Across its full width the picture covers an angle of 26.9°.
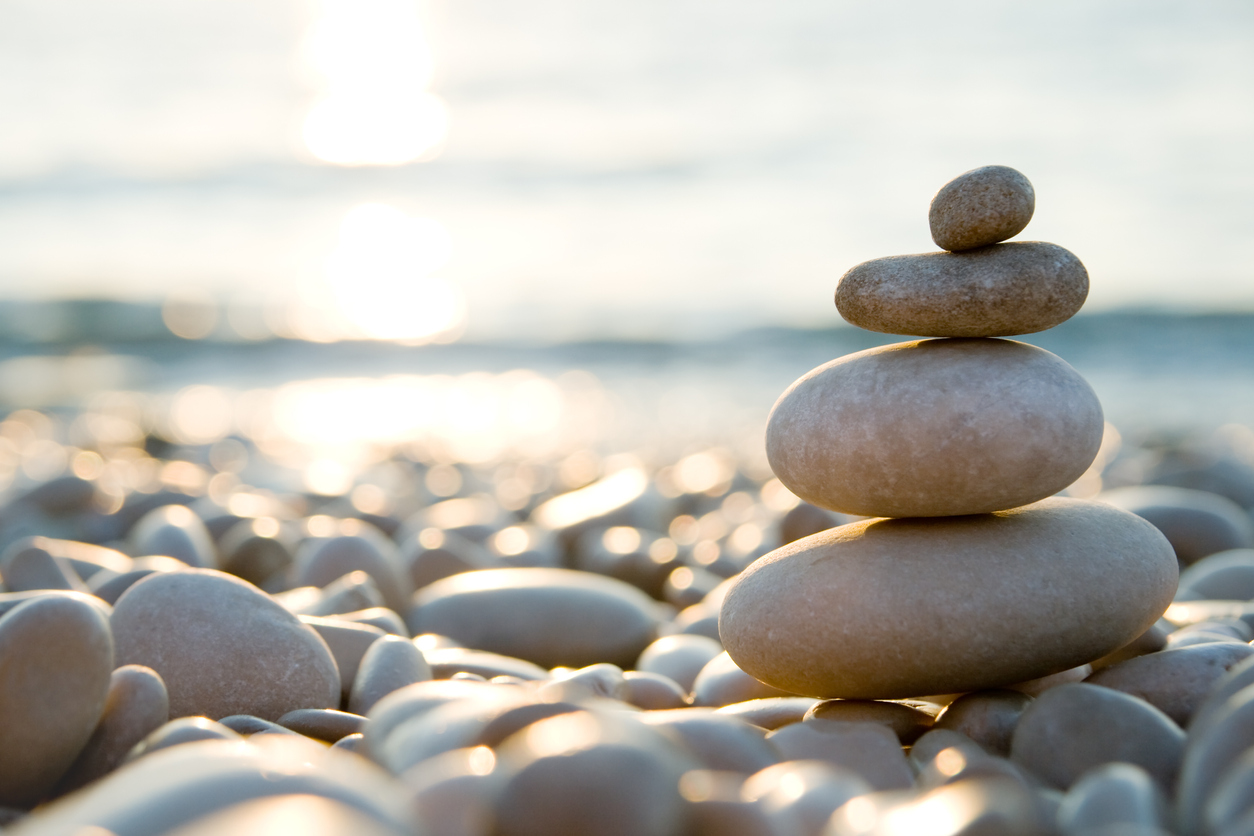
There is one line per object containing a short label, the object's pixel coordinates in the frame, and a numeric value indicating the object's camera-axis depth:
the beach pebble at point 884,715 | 0.64
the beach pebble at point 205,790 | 0.53
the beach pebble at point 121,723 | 0.60
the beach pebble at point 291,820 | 0.51
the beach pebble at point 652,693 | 0.68
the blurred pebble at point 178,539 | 0.84
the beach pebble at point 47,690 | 0.59
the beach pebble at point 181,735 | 0.58
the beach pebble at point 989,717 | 0.62
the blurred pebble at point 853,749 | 0.59
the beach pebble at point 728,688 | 0.70
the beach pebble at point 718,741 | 0.58
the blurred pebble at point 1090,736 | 0.58
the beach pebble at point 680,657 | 0.73
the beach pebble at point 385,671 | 0.65
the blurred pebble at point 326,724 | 0.63
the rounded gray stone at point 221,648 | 0.65
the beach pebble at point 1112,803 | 0.53
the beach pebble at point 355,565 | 0.81
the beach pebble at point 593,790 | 0.53
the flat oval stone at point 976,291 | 0.65
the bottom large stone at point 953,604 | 0.63
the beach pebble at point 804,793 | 0.54
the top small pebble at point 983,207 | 0.65
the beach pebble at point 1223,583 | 0.78
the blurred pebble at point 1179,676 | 0.62
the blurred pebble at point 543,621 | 0.79
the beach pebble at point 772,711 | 0.65
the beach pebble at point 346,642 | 0.69
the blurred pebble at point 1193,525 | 0.87
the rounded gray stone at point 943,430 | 0.64
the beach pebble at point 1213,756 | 0.55
